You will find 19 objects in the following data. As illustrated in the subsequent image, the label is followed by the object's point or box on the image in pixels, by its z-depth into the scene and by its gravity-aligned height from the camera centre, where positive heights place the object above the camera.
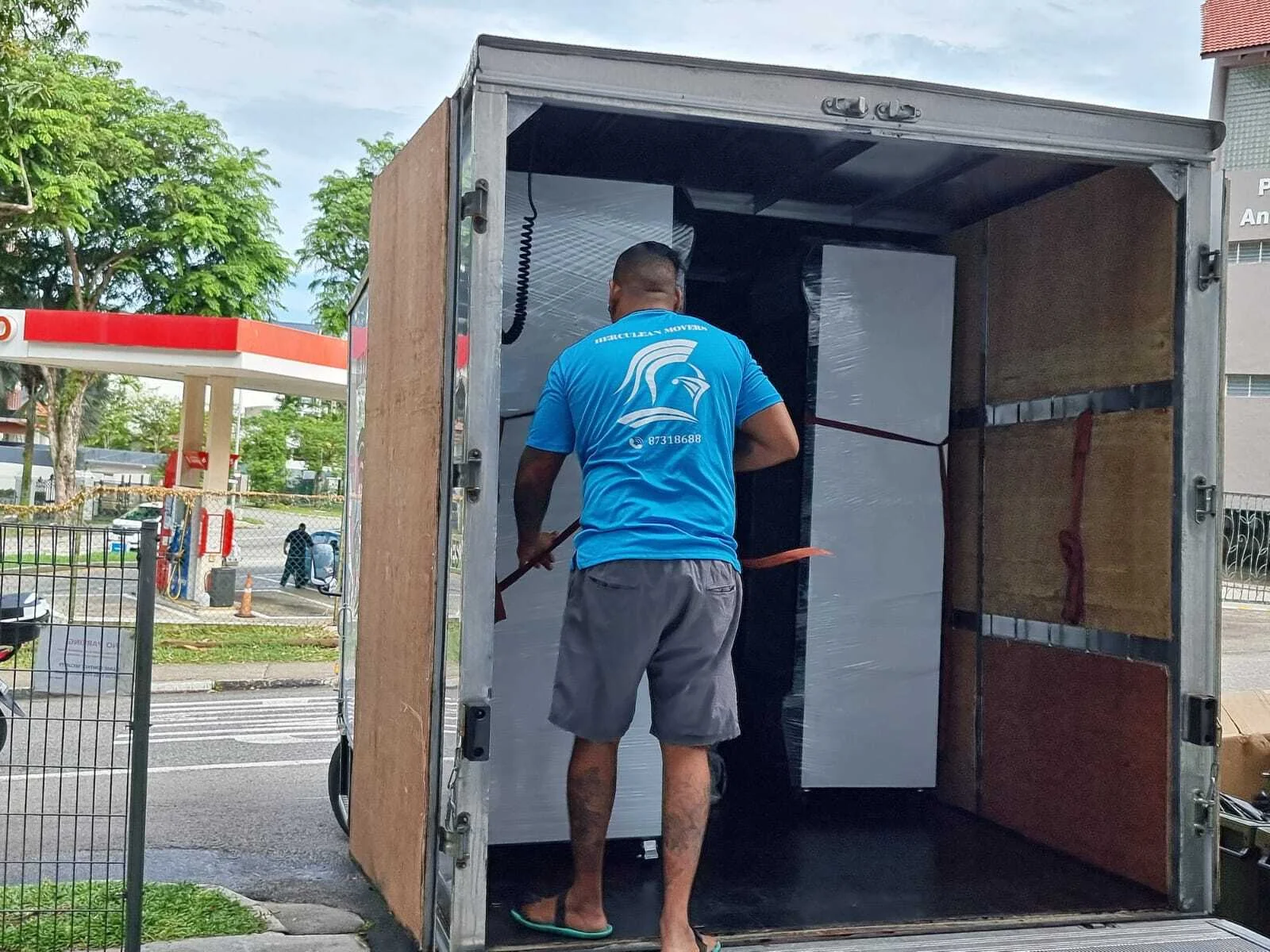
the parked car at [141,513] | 15.11 -0.15
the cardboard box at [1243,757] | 4.24 -0.78
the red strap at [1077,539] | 4.21 -0.03
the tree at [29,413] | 33.25 +2.46
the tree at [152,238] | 29.94 +6.80
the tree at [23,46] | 20.83 +7.95
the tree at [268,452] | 46.03 +2.09
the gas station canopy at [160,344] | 16.28 +2.19
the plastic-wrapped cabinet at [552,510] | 4.17 +0.03
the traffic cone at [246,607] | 15.05 -1.28
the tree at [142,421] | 62.16 +4.28
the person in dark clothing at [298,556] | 18.20 -0.74
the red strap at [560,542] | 3.74 -0.13
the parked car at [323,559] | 16.30 -0.70
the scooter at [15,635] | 3.56 -0.43
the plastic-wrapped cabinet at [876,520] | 4.87 +0.03
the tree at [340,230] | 34.44 +8.07
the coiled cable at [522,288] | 4.23 +0.81
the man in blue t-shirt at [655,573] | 3.17 -0.14
